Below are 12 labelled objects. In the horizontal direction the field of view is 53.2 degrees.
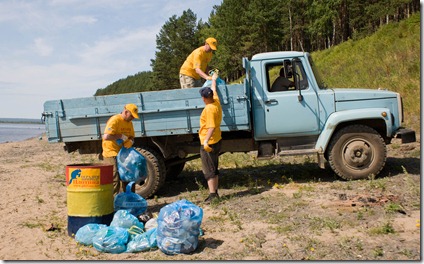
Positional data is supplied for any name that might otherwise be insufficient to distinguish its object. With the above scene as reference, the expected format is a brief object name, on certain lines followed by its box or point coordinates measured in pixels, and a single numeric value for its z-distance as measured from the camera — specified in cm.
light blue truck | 739
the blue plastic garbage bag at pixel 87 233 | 512
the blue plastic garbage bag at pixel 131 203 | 581
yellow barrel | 544
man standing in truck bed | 798
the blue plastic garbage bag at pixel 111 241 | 484
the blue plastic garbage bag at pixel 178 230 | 469
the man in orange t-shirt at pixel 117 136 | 631
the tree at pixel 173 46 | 5950
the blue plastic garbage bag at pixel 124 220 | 521
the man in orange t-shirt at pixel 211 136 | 661
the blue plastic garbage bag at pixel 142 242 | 486
